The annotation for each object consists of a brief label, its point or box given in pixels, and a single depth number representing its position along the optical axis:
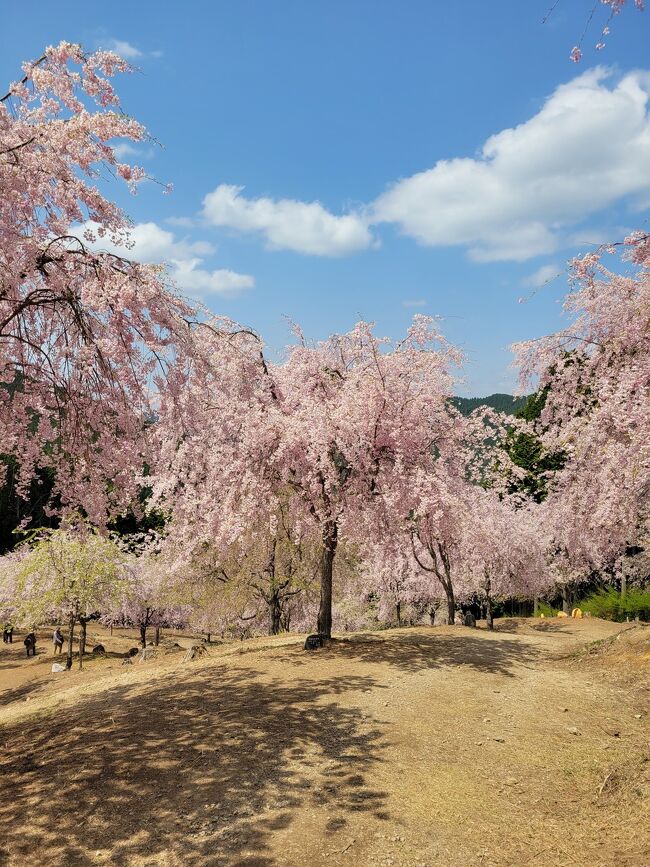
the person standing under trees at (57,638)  28.05
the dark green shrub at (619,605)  28.20
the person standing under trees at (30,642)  30.92
